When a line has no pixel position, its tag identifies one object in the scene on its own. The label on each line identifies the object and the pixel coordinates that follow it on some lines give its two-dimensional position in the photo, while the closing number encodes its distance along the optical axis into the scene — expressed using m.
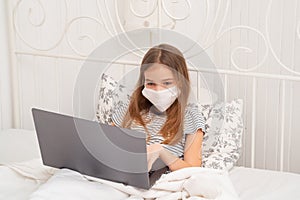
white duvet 2.53
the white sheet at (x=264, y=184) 2.70
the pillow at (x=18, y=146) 3.12
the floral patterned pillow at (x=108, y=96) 3.15
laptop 2.49
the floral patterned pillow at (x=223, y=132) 2.94
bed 2.57
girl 2.76
